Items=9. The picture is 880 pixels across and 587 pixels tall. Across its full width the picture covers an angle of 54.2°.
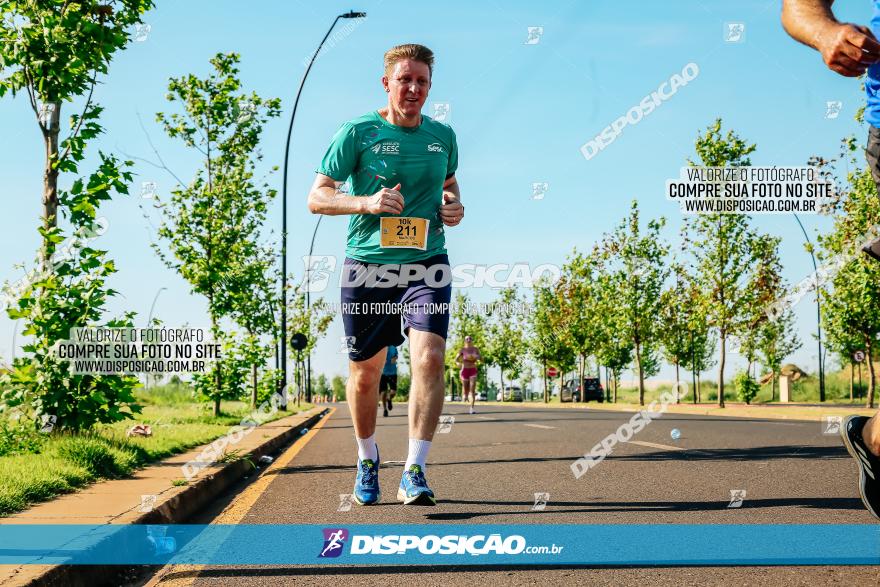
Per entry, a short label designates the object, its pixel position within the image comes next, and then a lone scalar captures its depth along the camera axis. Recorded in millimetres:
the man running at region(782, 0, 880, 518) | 2562
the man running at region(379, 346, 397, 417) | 17297
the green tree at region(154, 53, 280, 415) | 16625
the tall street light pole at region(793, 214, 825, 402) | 43625
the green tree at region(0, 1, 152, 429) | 7547
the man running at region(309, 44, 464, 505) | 4535
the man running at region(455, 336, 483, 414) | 20328
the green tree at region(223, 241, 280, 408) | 16703
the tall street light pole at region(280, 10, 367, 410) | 21562
